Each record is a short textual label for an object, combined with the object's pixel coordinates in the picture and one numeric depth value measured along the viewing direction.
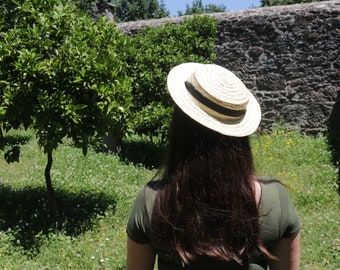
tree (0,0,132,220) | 4.67
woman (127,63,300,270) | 1.54
